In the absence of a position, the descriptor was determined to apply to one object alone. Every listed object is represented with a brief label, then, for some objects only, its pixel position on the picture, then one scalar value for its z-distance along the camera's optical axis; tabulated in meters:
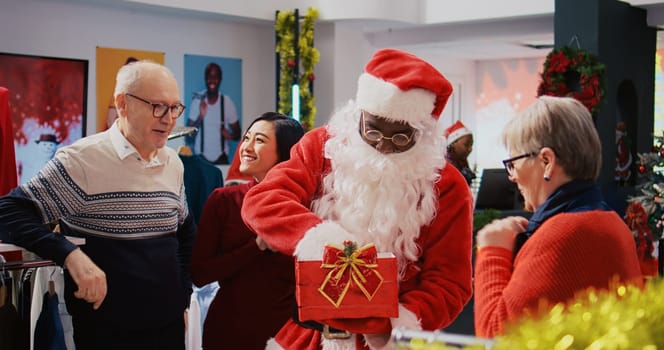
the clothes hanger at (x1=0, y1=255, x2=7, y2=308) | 2.63
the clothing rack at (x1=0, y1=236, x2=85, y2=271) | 2.62
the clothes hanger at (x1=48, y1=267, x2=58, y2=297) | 2.86
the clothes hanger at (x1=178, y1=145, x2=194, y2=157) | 4.98
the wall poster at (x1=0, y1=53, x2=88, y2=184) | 7.93
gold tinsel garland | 1.00
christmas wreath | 7.80
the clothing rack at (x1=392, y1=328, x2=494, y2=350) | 1.00
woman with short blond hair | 1.87
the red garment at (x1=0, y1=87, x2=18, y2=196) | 3.92
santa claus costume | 2.22
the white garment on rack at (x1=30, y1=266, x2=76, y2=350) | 2.81
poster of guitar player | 9.60
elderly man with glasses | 2.72
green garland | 9.50
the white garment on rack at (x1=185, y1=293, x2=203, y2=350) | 3.83
